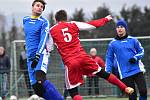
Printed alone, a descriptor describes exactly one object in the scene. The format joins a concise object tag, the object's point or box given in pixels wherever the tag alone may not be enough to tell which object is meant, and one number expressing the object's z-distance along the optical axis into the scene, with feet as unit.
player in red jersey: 64.69
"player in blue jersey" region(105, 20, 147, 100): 73.20
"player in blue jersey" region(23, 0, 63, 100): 62.49
